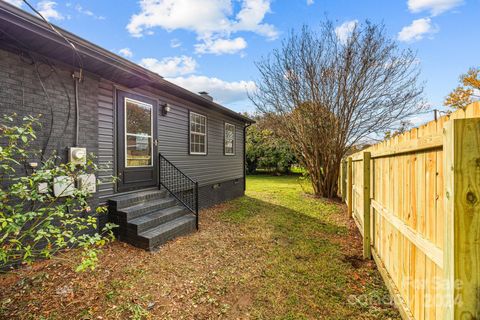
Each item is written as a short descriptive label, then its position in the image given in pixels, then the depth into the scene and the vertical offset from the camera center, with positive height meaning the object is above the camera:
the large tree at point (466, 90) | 14.65 +4.30
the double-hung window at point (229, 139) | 9.42 +0.79
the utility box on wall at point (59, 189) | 3.48 -0.43
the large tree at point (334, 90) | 8.41 +2.54
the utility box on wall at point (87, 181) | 3.88 -0.35
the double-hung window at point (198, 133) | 7.28 +0.80
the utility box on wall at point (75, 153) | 3.76 +0.10
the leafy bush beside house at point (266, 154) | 18.59 +0.36
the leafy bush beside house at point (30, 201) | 2.13 -0.48
